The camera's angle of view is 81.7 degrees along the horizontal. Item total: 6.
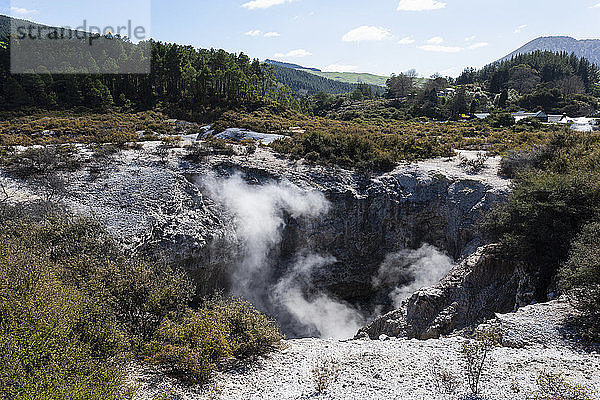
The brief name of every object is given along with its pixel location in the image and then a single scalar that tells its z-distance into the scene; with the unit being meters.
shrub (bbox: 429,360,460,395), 7.94
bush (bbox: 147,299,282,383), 8.62
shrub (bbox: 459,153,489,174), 23.28
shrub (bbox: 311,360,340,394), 8.27
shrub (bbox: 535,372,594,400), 7.21
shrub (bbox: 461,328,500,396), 7.95
